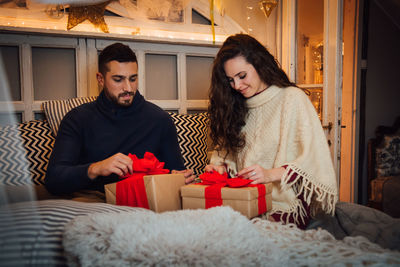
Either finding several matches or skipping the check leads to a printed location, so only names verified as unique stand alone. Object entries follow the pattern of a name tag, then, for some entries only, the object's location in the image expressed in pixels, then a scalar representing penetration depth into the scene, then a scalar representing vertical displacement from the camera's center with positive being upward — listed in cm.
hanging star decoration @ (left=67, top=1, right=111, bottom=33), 219 +71
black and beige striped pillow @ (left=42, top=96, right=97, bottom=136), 183 +3
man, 159 -8
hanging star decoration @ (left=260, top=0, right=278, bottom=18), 268 +93
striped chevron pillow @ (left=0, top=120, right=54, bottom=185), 168 -17
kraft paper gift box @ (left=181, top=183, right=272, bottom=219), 109 -32
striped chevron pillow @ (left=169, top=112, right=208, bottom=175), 205 -19
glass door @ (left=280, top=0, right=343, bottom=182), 232 +47
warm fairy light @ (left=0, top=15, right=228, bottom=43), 212 +64
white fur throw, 60 -27
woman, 138 -11
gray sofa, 54 -22
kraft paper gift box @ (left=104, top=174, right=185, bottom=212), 112 -30
